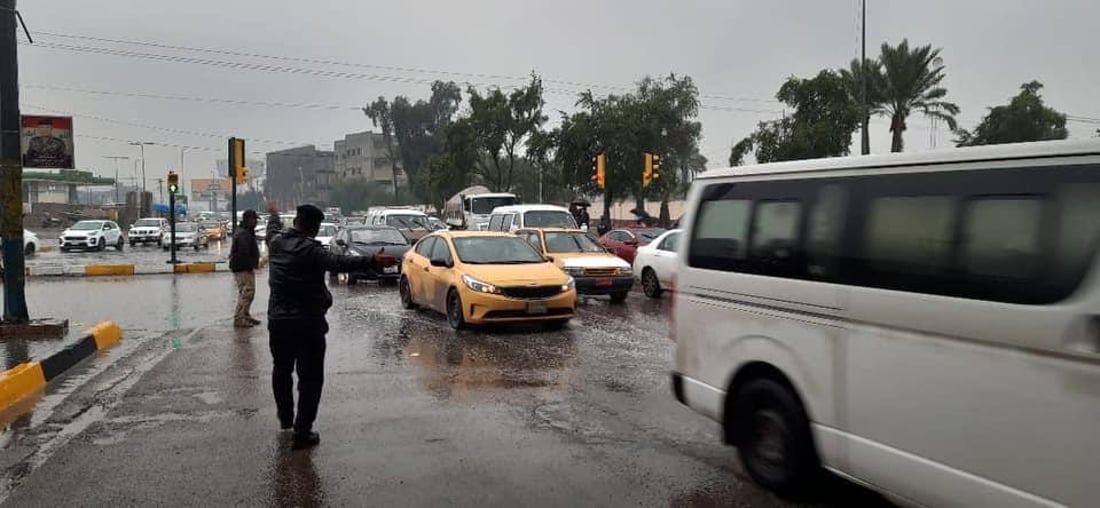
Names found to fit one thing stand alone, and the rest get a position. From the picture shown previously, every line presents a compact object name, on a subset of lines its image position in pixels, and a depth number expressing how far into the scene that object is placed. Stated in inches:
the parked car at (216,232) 2198.6
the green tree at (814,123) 1274.6
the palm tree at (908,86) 1368.1
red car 876.0
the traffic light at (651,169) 1063.5
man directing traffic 234.8
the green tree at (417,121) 3361.2
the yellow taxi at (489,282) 445.7
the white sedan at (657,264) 640.0
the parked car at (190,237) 1584.6
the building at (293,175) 5961.1
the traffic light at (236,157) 1012.5
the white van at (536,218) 826.0
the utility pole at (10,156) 415.8
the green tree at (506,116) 1911.9
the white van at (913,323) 129.5
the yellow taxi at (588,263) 600.1
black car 781.7
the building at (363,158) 5206.7
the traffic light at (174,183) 1059.9
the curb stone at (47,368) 305.9
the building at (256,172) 5447.8
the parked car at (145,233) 1726.1
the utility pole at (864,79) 1095.6
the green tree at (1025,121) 1551.4
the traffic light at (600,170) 1121.4
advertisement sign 458.3
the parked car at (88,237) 1470.2
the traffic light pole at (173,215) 1021.4
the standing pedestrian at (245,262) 480.4
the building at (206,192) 6133.9
